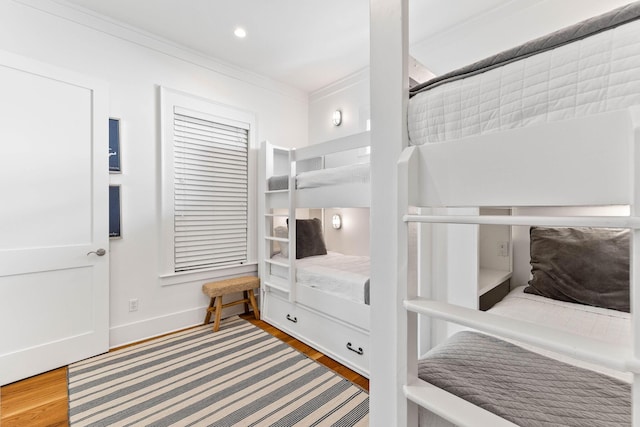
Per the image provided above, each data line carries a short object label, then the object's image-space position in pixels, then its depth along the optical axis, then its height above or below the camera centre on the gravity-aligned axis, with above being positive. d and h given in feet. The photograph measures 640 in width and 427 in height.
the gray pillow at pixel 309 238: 9.87 -0.91
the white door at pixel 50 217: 6.18 -0.08
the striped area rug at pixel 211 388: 5.06 -3.64
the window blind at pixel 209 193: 8.87 +0.70
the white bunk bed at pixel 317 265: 6.57 -1.57
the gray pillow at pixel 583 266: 4.88 -1.01
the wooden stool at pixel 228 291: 8.63 -2.48
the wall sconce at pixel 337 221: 11.69 -0.34
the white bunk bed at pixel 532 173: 1.77 +0.30
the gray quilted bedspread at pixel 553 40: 1.84 +1.28
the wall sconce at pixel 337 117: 10.88 +3.71
